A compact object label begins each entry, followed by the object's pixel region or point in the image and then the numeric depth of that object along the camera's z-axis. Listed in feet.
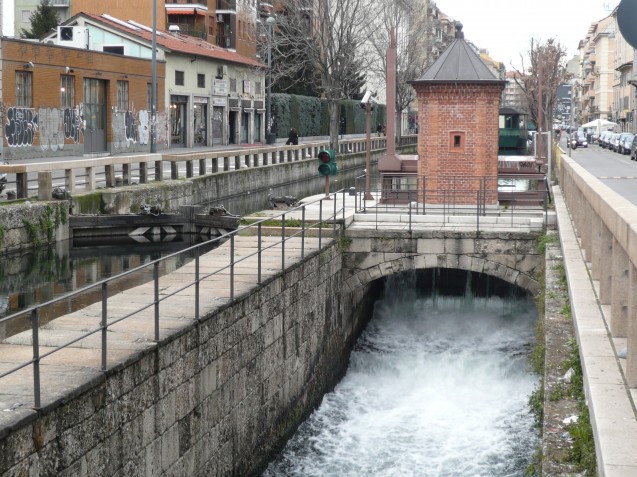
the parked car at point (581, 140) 259.95
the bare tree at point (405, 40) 208.64
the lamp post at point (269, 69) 170.91
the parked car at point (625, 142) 204.89
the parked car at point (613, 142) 225.97
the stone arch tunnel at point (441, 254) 59.21
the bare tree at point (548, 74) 268.62
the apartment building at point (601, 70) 437.17
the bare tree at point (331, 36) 161.07
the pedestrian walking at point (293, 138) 181.68
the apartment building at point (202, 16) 198.80
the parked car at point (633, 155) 174.21
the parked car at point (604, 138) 248.89
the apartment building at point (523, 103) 438.61
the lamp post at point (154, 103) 133.80
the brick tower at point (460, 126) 74.28
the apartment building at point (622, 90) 327.47
